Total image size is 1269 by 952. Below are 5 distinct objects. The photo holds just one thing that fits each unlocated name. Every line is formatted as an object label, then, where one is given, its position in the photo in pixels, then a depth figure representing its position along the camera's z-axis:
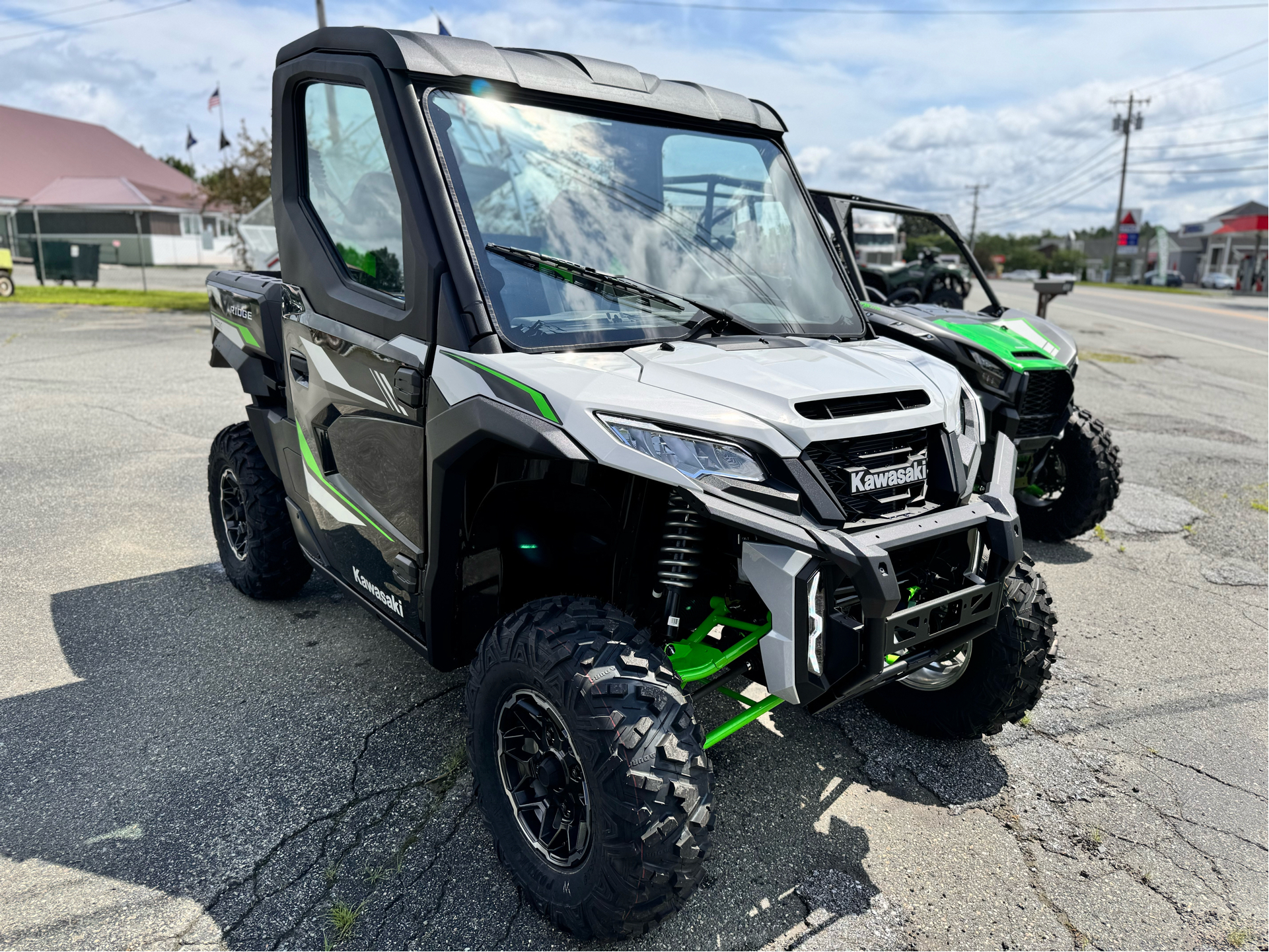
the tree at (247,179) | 19.78
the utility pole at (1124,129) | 63.93
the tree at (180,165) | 72.19
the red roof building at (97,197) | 39.47
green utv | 5.34
